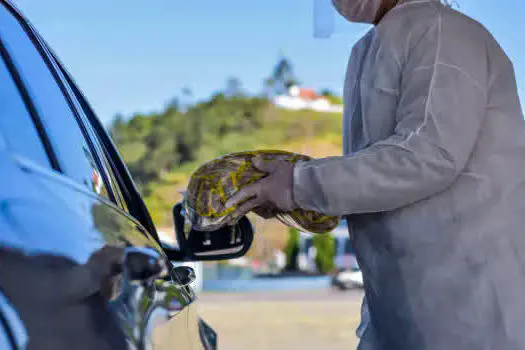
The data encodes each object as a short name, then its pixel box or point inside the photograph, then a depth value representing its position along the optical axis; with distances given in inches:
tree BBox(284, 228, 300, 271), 1950.9
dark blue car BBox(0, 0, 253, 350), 34.7
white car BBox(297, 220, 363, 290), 1476.4
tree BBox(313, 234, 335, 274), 1882.4
